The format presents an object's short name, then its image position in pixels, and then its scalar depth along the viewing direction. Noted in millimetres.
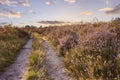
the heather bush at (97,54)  3106
